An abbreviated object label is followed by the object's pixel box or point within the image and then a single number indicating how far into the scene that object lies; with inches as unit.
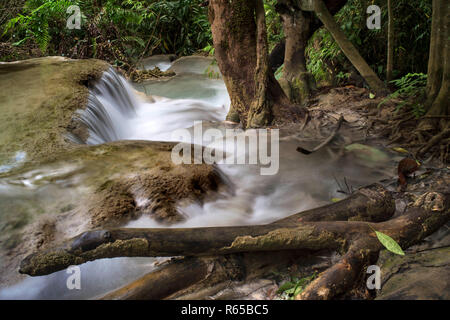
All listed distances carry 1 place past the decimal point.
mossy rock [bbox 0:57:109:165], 130.6
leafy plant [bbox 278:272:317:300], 69.6
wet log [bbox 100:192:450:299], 64.7
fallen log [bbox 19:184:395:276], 69.8
